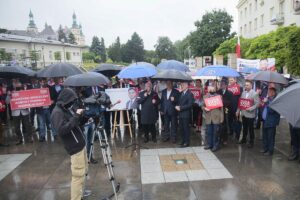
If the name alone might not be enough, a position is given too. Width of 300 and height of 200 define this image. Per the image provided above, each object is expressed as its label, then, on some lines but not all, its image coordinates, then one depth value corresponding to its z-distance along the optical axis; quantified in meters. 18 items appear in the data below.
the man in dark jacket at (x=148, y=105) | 6.72
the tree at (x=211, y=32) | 40.26
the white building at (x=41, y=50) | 54.32
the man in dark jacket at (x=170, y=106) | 6.61
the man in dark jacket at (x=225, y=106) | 6.40
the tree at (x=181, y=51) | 65.62
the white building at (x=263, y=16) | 26.42
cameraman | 3.40
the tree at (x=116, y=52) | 76.52
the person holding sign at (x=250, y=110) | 5.97
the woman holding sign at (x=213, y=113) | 5.89
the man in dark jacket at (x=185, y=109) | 6.24
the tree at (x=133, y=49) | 73.64
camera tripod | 3.89
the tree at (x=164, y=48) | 78.96
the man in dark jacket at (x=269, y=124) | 5.52
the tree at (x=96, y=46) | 91.14
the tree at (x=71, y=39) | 101.99
